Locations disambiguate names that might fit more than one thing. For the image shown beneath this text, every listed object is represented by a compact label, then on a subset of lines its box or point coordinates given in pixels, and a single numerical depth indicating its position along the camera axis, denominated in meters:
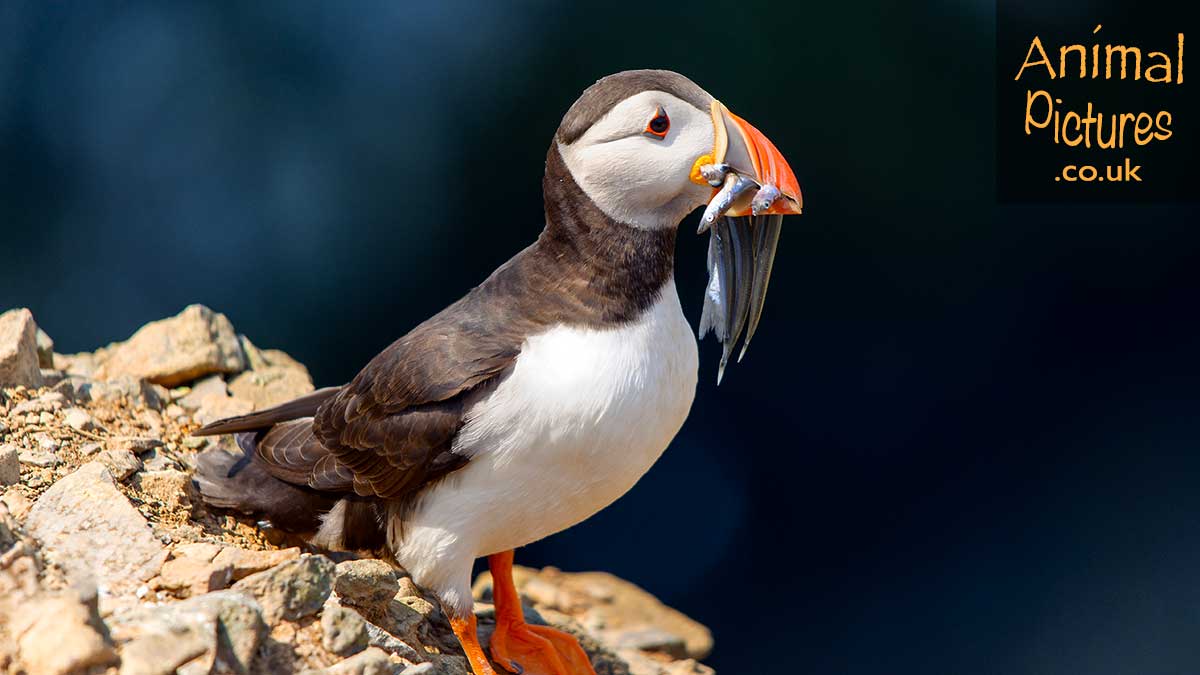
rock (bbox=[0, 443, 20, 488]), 7.95
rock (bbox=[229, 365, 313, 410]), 11.60
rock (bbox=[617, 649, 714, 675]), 10.89
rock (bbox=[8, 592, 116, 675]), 5.67
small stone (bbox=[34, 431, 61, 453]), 8.68
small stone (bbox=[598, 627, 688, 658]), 11.52
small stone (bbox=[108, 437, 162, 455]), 9.27
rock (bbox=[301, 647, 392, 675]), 6.39
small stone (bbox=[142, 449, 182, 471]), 9.27
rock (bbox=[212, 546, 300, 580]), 6.69
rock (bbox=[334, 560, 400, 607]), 7.67
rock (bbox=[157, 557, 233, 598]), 6.60
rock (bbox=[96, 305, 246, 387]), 11.46
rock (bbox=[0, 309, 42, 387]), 9.43
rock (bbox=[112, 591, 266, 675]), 5.80
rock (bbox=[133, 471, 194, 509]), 8.80
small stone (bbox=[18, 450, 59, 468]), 8.37
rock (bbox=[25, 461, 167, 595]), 6.77
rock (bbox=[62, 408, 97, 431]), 9.33
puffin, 7.74
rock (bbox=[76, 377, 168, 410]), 10.44
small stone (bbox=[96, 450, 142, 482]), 8.59
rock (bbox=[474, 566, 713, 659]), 12.07
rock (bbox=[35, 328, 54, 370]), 10.83
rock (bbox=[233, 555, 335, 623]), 6.53
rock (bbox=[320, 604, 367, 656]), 6.58
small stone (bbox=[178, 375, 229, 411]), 11.27
